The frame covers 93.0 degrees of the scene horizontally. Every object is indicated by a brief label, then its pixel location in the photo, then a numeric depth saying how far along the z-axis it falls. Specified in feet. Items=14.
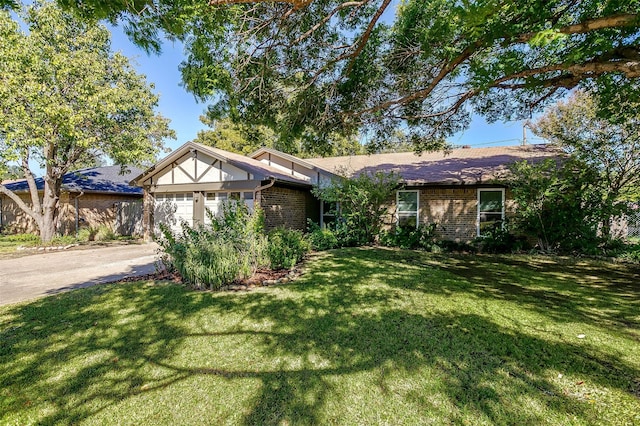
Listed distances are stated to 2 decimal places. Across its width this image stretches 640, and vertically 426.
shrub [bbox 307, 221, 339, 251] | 36.17
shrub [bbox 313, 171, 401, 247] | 36.91
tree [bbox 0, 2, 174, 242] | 32.58
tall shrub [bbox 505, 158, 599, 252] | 29.73
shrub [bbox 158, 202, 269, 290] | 19.97
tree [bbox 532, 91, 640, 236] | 28.78
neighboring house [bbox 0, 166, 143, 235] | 54.80
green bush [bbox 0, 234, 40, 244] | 48.37
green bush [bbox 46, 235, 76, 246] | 41.24
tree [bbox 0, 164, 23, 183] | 34.65
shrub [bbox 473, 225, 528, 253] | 35.06
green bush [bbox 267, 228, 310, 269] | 24.75
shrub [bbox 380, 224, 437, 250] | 37.52
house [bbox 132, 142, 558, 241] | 37.91
